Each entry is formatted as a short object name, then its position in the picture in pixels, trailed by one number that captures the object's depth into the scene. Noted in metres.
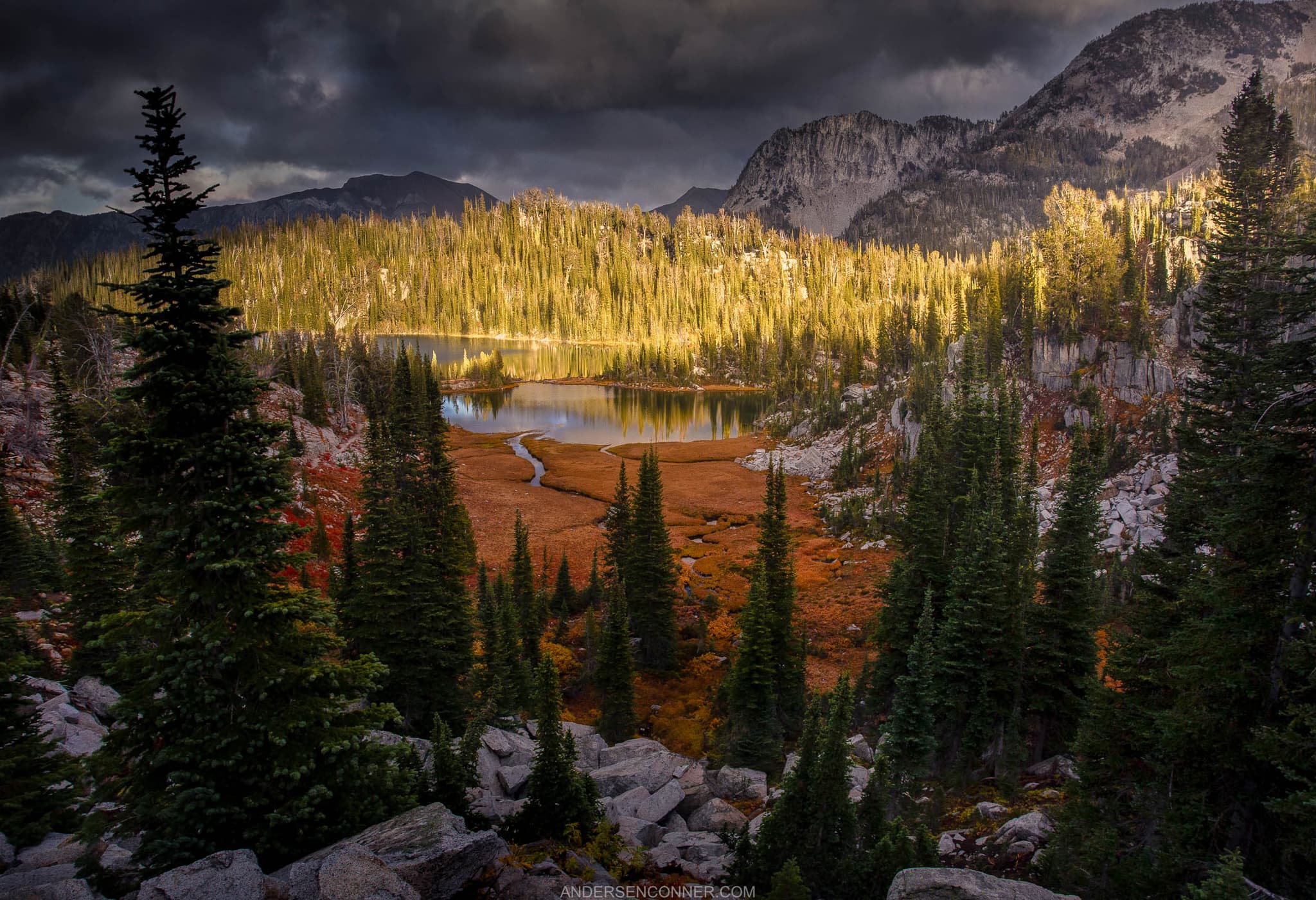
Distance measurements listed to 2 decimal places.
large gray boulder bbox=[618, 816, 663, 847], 14.70
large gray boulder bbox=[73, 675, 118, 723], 15.90
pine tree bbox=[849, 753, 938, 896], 11.00
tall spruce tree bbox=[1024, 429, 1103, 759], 19.61
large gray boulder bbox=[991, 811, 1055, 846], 13.82
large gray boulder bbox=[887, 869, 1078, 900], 8.68
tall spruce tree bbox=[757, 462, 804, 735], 25.25
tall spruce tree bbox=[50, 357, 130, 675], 18.25
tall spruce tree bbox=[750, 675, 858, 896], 11.66
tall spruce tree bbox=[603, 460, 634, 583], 38.00
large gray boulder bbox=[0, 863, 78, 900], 7.41
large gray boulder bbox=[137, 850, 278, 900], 7.04
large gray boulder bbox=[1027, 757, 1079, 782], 18.56
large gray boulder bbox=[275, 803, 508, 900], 8.16
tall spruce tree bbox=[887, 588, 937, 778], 17.03
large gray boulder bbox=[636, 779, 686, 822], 16.12
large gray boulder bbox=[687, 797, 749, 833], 15.91
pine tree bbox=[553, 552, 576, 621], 38.88
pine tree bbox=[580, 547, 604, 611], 39.78
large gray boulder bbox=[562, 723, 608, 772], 20.27
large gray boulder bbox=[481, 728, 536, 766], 18.73
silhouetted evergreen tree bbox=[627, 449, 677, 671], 34.03
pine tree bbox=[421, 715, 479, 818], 11.47
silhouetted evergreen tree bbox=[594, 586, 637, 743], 25.84
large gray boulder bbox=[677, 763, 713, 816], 17.44
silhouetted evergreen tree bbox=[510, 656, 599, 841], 12.56
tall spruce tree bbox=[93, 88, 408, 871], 8.38
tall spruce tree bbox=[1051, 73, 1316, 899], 8.70
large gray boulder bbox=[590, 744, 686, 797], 18.08
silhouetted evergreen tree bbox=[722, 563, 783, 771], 22.47
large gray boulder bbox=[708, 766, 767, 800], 19.41
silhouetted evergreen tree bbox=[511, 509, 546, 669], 32.09
